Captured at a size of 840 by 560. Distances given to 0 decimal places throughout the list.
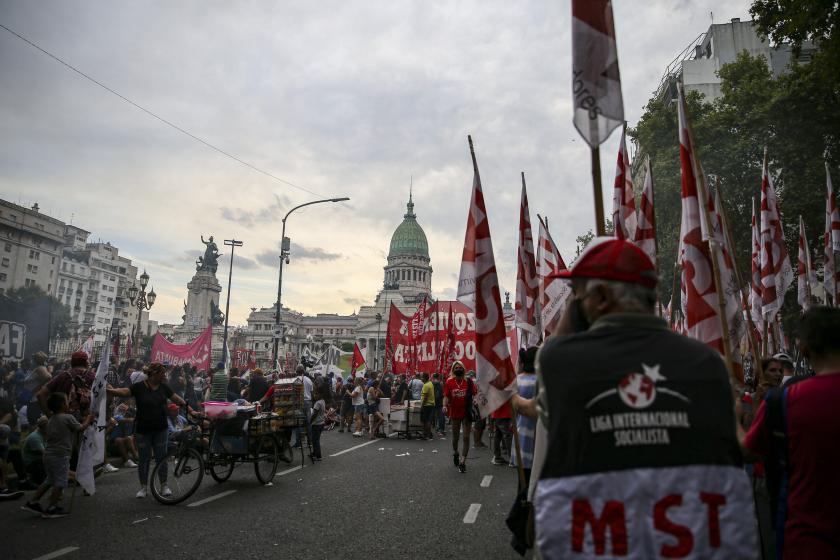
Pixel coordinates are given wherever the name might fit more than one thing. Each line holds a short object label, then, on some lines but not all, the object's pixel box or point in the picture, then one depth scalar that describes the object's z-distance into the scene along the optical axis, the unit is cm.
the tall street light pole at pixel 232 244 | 3888
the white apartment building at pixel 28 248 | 5844
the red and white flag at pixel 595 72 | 363
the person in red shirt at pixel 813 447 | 231
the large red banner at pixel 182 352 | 2428
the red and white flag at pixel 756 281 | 1221
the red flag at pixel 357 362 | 2316
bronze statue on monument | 8034
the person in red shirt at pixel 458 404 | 1121
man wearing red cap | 185
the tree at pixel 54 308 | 5883
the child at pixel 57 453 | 710
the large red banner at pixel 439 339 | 1841
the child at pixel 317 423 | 1203
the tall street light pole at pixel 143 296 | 2694
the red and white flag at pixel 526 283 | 838
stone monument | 7919
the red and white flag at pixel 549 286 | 1016
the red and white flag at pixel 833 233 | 1205
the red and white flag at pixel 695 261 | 477
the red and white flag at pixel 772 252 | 1046
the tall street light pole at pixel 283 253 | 2685
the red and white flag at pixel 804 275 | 1310
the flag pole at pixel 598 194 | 310
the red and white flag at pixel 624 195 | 910
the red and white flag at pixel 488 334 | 448
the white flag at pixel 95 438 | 746
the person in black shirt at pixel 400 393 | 1894
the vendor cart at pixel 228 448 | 800
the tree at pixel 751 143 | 2036
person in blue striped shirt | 636
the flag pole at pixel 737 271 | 456
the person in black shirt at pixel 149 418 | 820
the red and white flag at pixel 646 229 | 773
